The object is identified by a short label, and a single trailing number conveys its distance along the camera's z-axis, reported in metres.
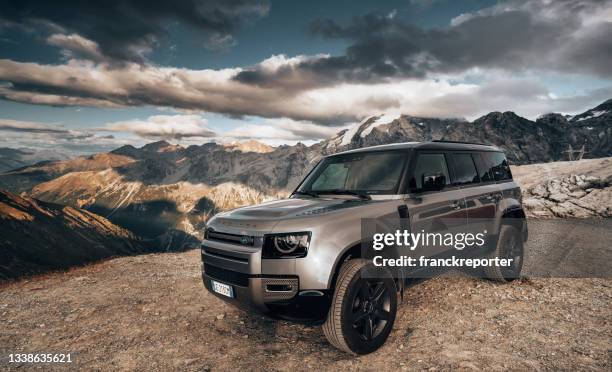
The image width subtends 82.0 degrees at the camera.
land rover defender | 3.86
